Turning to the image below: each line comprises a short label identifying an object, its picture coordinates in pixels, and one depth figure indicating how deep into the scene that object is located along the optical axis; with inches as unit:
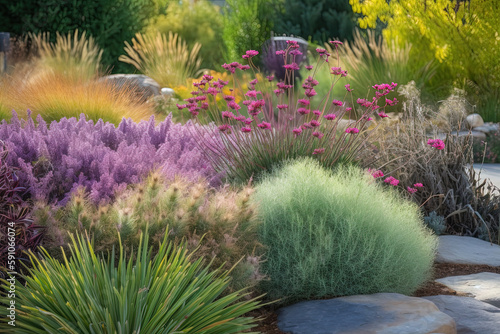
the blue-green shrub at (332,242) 129.7
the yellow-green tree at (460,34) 471.5
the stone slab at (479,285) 145.3
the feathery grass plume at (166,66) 516.7
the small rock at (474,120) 433.4
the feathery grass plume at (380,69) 458.0
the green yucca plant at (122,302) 85.9
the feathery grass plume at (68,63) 411.5
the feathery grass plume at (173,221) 111.6
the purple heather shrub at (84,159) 138.4
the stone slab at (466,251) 174.9
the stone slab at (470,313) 123.6
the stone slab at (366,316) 110.9
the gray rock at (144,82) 453.5
